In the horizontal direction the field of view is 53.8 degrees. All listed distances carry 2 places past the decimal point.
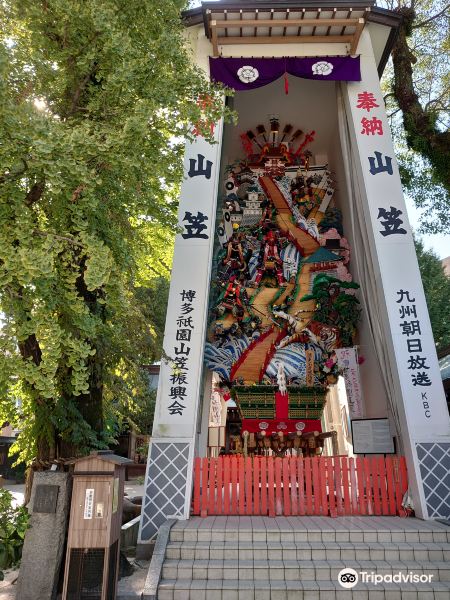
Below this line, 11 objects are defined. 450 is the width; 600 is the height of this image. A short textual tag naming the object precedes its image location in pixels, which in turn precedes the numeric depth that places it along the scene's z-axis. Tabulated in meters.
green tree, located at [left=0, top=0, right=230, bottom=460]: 4.18
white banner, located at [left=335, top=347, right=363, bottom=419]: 9.25
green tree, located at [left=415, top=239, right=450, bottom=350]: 15.23
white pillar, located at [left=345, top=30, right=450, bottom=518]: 6.46
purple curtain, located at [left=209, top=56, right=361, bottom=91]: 8.98
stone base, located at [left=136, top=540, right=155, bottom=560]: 6.01
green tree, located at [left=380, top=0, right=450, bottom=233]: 10.17
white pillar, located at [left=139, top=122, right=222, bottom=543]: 6.37
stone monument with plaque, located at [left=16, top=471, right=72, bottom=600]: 4.77
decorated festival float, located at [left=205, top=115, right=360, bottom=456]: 9.57
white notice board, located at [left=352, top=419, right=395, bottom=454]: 7.80
